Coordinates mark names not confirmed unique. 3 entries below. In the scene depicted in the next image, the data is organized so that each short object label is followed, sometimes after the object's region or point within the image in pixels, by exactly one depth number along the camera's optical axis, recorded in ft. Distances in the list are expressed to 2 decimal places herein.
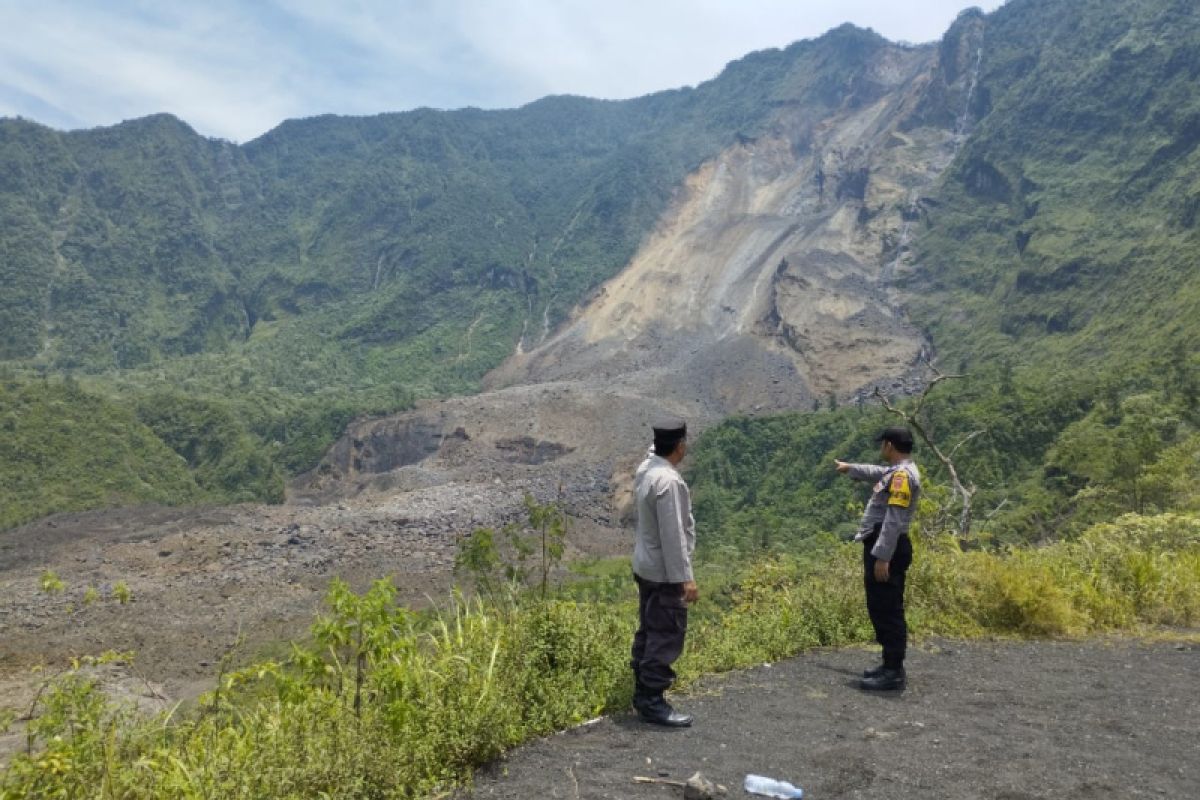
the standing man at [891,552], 15.25
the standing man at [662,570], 13.15
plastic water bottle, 10.61
